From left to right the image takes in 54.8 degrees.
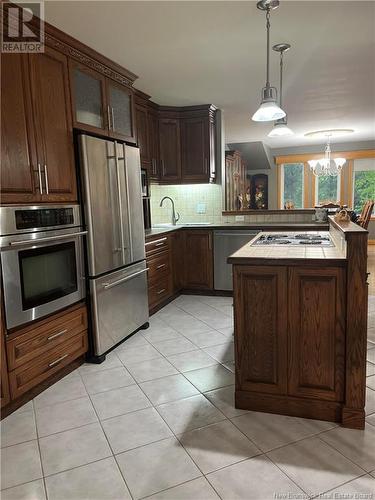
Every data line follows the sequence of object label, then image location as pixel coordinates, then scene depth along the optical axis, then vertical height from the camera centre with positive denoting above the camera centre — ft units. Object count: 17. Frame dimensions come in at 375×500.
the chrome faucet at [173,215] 16.52 -0.63
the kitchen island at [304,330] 6.23 -2.38
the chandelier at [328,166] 24.70 +2.24
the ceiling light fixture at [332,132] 22.93 +4.14
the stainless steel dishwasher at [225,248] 14.56 -1.95
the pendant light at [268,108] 8.19 +2.02
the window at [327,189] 29.43 +0.64
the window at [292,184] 30.55 +1.17
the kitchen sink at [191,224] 15.81 -1.02
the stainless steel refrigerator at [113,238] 8.96 -0.96
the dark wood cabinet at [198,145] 15.28 +2.36
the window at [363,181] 28.55 +1.15
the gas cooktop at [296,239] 8.47 -1.05
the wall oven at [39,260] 6.77 -1.14
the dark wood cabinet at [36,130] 6.82 +1.55
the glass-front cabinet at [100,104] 8.80 +2.66
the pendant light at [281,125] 9.54 +2.20
